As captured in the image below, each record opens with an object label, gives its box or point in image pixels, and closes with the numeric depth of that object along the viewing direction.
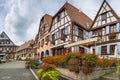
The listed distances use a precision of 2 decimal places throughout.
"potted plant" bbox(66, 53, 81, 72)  6.31
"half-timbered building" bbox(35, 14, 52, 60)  16.29
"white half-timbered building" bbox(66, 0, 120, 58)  10.69
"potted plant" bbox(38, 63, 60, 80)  4.82
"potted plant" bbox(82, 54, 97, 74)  6.07
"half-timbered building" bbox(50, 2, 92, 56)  11.92
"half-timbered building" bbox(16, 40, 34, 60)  30.08
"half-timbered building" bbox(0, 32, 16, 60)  33.81
